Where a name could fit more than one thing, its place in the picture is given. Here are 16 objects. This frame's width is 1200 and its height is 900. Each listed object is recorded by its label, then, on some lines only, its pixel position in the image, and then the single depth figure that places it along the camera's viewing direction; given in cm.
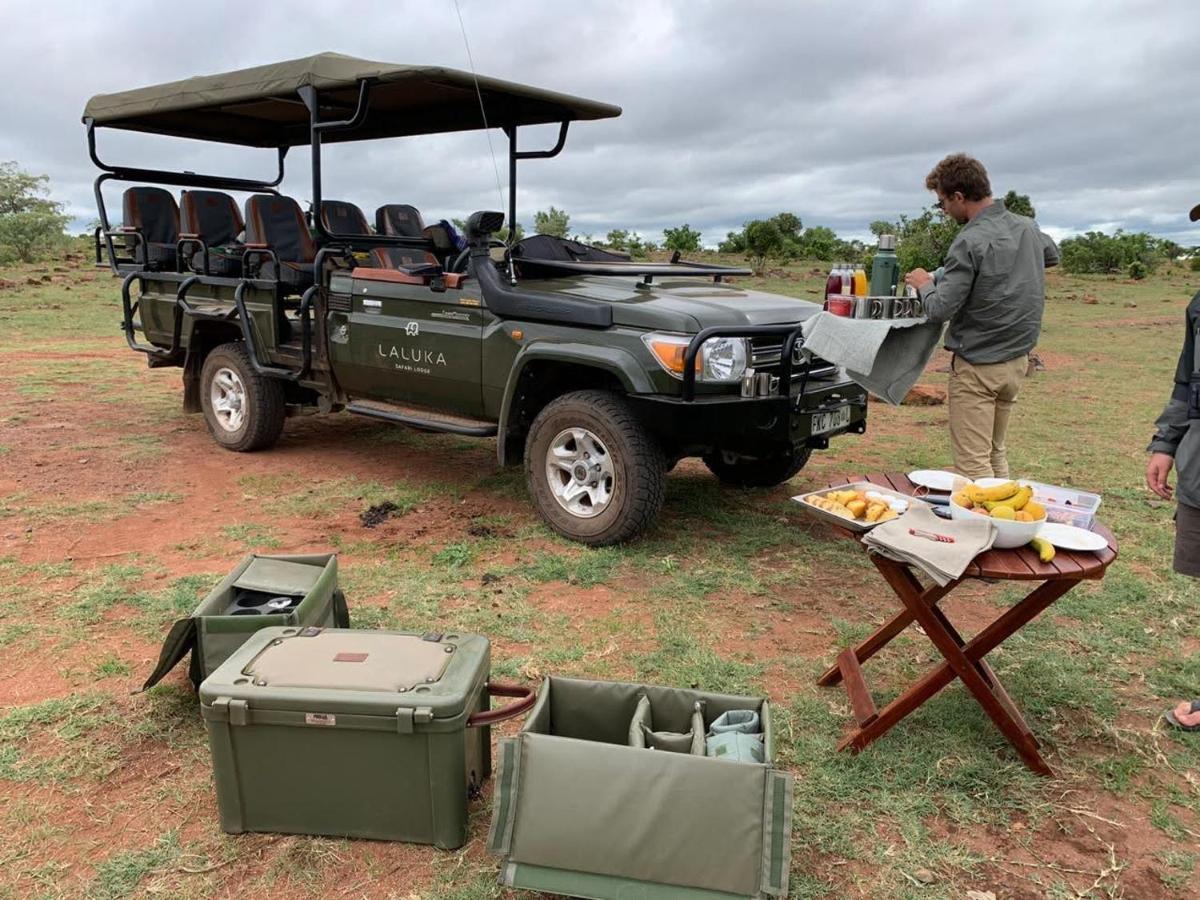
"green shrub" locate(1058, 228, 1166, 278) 3753
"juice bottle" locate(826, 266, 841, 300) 427
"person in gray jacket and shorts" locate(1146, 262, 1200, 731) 292
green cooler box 236
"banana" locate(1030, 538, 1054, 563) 263
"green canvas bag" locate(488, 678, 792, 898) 217
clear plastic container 301
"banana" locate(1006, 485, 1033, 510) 278
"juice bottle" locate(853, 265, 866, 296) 428
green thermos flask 434
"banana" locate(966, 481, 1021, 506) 285
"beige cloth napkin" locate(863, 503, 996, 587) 259
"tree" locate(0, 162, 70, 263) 3080
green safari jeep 451
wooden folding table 272
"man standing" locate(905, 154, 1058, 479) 426
